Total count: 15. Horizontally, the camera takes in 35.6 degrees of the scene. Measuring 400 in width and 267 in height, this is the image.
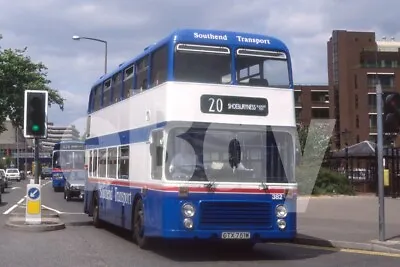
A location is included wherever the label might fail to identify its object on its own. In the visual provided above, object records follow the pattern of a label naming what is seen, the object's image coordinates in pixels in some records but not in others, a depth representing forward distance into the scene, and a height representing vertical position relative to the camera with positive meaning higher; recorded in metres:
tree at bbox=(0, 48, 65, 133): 36.28 +5.39
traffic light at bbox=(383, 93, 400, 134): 14.38 +1.35
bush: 31.97 -0.60
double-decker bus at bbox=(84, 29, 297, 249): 11.73 +0.62
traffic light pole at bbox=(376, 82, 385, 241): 14.20 +0.34
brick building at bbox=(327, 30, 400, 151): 86.38 +13.42
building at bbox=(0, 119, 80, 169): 106.78 +4.25
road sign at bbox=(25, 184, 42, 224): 17.78 -0.97
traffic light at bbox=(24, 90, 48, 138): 17.98 +1.71
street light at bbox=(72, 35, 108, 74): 35.46 +7.67
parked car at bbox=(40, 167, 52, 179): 89.59 -0.15
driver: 11.81 +0.17
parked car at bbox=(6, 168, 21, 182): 78.55 -0.26
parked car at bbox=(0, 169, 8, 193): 40.91 -0.56
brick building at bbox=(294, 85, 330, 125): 98.81 +11.31
